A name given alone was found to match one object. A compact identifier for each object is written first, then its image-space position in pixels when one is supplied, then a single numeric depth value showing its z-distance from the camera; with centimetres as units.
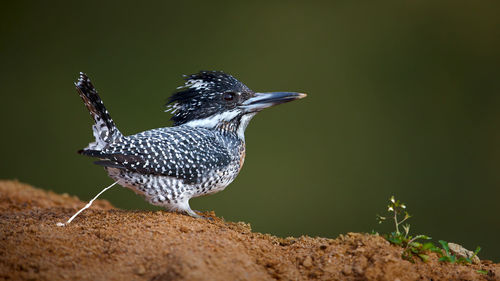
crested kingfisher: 589
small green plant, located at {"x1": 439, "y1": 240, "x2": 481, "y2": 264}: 488
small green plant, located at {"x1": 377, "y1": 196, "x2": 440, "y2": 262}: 479
